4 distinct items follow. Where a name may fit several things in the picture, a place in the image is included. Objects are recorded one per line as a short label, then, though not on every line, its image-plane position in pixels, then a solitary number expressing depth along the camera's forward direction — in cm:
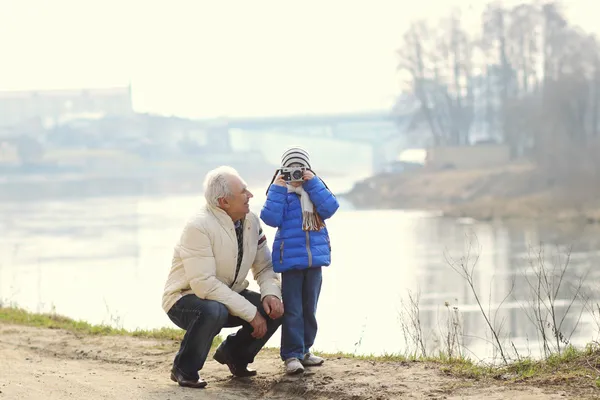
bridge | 16362
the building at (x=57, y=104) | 18487
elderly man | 914
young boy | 946
